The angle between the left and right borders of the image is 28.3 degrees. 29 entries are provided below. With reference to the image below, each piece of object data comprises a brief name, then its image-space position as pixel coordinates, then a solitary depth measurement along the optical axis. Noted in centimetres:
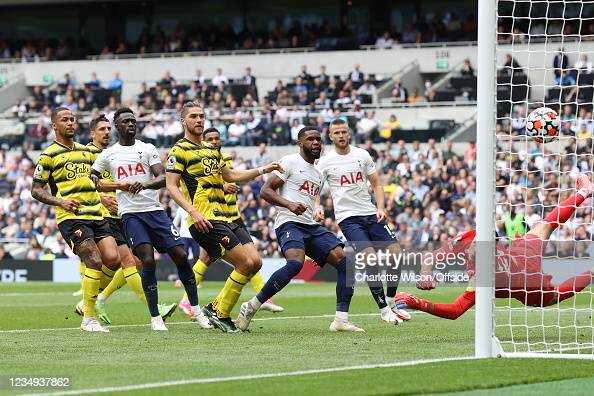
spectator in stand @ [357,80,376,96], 3628
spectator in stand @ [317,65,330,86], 3716
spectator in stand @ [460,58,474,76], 3575
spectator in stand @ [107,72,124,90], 4023
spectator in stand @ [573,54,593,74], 2968
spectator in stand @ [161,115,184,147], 3503
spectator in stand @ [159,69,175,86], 3972
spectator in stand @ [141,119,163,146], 3528
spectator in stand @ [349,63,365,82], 3719
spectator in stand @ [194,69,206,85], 3949
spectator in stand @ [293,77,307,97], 3703
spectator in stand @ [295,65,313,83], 3769
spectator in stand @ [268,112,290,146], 3412
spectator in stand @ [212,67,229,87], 3912
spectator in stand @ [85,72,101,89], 4043
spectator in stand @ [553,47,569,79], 3118
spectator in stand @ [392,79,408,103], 3588
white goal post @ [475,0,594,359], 1015
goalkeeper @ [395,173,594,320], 1138
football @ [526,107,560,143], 1184
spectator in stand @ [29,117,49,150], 3753
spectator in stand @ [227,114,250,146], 3455
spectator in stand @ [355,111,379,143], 3281
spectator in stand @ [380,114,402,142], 3269
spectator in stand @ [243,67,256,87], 3859
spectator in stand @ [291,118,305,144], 3383
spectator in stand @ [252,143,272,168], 3262
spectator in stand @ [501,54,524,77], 3150
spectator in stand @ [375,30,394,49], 3972
